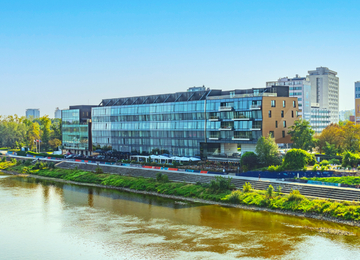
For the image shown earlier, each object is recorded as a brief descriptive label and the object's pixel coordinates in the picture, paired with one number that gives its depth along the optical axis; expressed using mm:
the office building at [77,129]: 129125
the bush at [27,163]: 114912
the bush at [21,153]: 133375
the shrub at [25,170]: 108031
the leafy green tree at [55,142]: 146875
